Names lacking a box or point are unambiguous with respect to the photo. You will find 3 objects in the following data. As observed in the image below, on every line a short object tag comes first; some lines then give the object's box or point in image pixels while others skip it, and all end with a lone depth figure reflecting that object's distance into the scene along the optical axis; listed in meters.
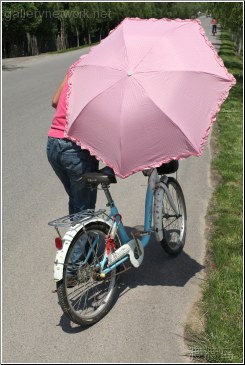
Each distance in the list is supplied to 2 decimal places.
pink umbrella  2.98
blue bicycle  3.18
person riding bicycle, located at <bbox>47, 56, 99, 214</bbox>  3.39
